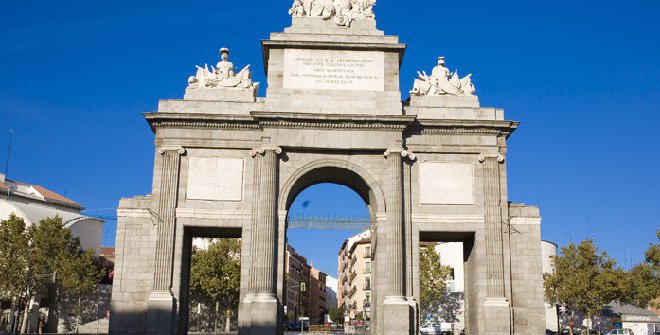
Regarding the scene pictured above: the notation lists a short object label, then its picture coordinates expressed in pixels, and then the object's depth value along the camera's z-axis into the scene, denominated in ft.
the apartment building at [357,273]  334.03
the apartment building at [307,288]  401.70
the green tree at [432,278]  207.72
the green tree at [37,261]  175.63
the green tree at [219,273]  211.20
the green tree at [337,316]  405.18
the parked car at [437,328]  193.47
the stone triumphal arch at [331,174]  107.96
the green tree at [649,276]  173.06
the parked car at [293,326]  277.33
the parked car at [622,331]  190.96
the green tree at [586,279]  187.52
